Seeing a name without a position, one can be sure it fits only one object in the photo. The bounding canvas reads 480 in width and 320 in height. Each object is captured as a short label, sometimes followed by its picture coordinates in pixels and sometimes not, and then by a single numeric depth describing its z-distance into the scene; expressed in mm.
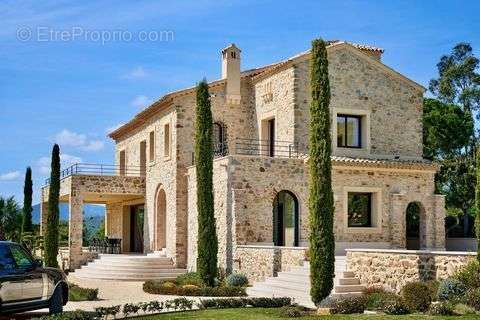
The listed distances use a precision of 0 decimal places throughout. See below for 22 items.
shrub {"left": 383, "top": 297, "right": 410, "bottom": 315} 16000
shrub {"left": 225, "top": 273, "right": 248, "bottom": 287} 24312
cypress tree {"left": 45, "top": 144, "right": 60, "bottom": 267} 29422
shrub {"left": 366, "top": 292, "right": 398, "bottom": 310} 16902
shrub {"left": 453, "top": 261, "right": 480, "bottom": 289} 16219
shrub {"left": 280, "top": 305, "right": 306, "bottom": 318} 15625
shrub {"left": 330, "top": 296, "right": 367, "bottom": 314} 16453
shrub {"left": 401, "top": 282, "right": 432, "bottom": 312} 16109
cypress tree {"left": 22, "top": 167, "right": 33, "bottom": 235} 42219
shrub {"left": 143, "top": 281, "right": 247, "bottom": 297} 22297
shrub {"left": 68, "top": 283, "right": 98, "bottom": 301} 20812
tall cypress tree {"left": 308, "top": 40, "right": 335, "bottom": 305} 19109
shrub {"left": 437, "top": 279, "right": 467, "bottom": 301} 16172
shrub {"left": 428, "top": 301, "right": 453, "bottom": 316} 14727
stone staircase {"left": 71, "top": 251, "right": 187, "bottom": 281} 28828
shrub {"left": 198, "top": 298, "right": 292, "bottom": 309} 17516
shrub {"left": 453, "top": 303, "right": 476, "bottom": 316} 14852
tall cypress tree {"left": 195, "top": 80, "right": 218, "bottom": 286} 24400
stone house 26703
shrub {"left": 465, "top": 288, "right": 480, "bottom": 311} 15164
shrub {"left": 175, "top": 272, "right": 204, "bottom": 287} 24500
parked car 13680
